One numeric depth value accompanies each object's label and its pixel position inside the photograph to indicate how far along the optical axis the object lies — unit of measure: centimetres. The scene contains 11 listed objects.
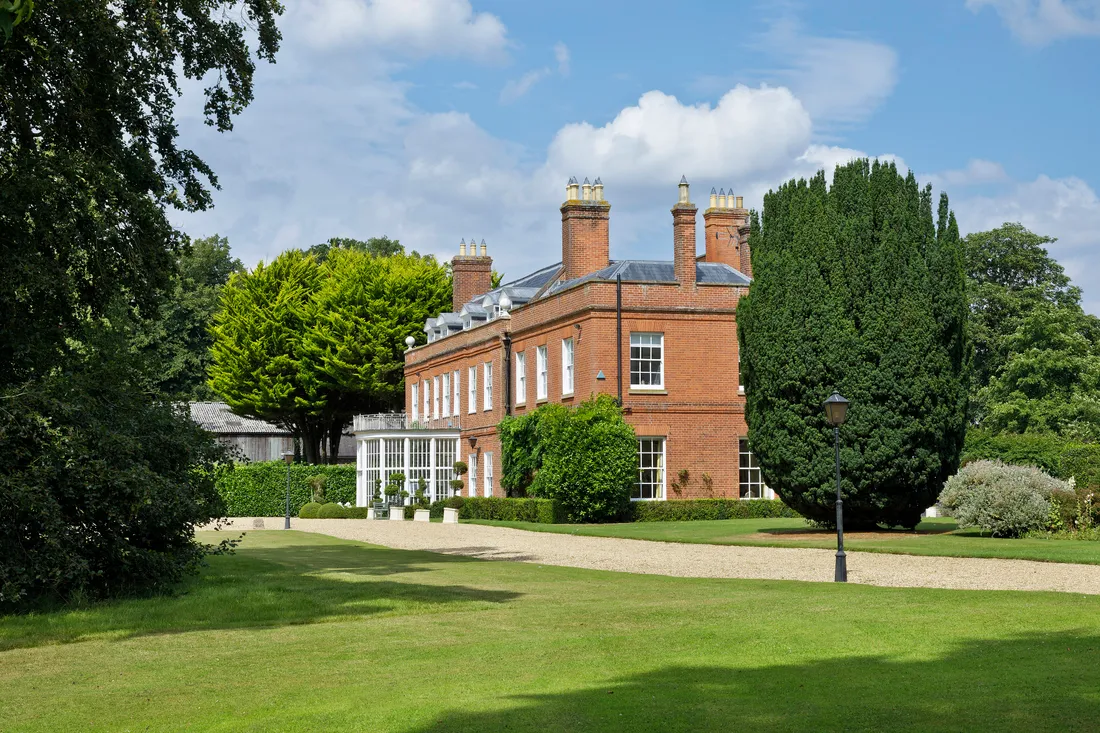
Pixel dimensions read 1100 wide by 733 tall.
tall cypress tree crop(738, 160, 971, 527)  2588
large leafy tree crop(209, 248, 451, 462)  5762
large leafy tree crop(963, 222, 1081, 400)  5666
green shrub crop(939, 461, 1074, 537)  2423
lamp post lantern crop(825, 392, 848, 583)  1811
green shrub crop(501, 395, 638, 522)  3503
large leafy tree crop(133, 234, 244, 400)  6762
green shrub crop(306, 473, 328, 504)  5206
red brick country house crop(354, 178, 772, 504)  3750
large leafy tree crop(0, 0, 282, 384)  1461
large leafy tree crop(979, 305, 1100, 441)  4917
